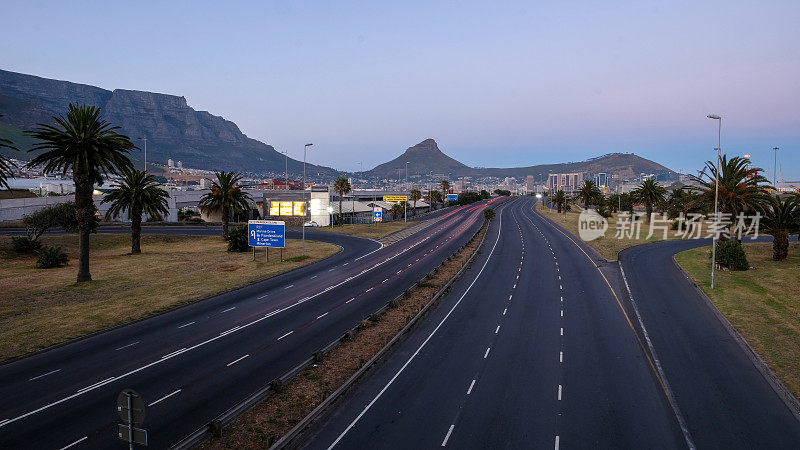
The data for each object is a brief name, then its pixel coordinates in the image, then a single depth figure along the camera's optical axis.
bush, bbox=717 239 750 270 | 44.59
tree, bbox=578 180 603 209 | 109.81
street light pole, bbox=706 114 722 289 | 36.34
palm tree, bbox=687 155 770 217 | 46.50
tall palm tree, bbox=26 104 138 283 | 38.66
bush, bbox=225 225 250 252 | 59.62
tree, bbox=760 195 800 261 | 46.88
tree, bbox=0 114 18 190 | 29.42
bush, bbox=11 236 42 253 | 51.64
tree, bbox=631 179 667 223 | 94.38
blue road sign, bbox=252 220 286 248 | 52.94
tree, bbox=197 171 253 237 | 68.06
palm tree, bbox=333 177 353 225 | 97.04
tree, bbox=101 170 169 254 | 57.56
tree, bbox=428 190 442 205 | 185.12
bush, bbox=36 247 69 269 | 47.12
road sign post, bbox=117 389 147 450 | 10.07
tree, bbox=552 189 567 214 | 140.75
